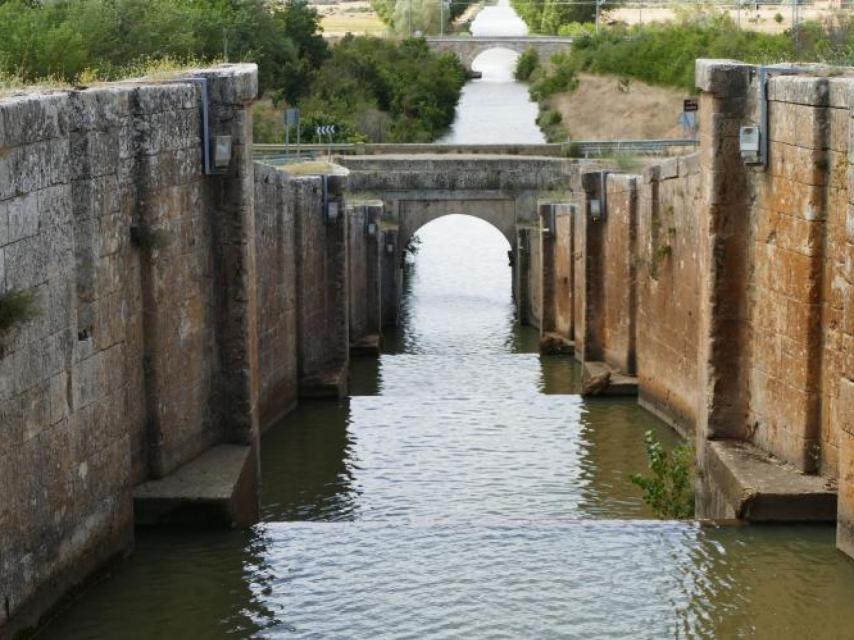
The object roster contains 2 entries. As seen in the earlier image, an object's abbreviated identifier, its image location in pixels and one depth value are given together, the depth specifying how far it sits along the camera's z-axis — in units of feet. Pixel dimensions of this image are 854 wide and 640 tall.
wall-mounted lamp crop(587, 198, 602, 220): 81.00
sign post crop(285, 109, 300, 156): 102.03
